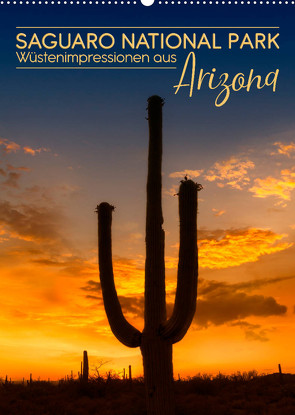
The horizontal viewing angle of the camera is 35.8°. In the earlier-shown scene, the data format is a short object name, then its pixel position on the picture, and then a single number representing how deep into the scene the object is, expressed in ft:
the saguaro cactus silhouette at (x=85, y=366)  75.12
